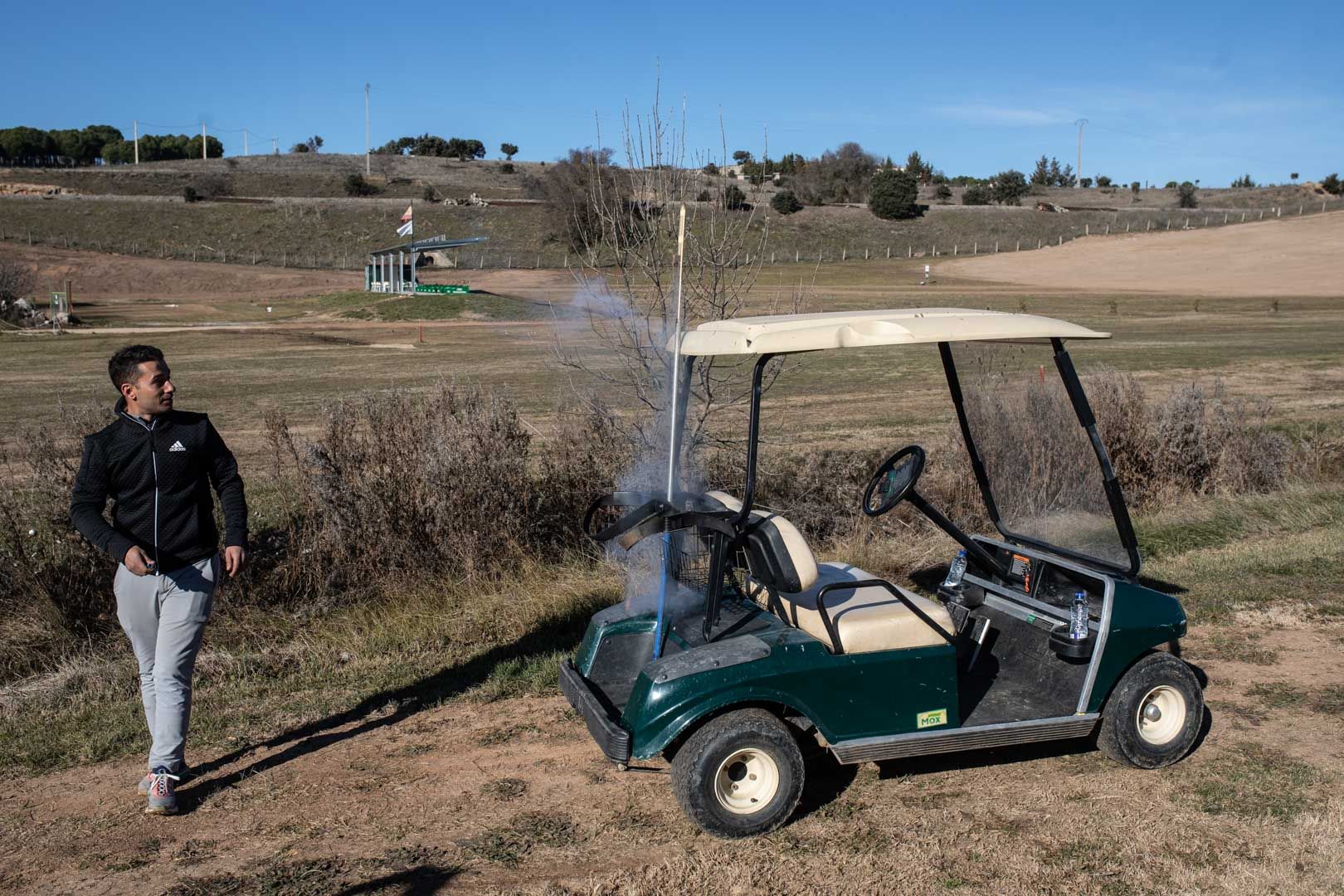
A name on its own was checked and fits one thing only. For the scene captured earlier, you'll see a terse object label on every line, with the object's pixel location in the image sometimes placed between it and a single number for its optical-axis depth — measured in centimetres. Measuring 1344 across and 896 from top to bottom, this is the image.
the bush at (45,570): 614
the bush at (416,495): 721
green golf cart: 411
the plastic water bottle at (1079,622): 454
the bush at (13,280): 3866
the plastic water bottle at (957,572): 528
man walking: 432
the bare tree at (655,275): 774
